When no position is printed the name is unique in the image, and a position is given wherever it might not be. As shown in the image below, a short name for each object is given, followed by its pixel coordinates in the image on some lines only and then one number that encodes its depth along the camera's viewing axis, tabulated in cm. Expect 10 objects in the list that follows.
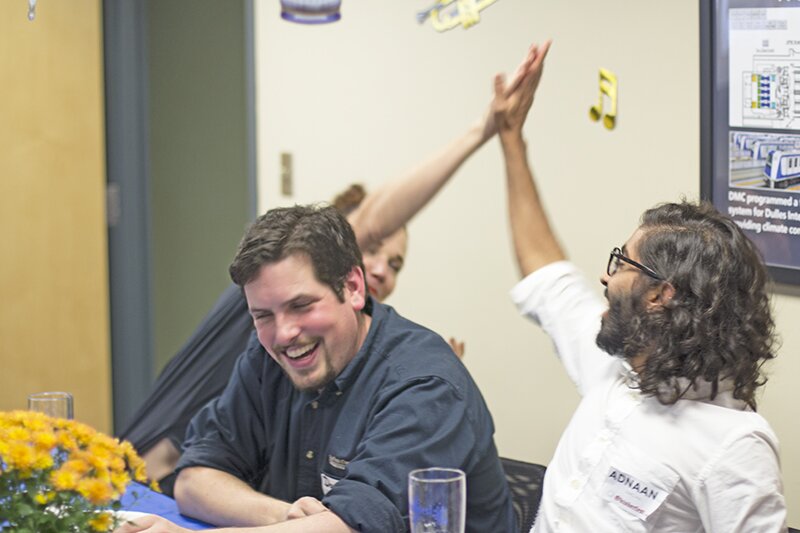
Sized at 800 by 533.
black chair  395
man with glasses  355
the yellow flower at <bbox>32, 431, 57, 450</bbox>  337
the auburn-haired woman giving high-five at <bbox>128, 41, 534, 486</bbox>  426
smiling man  372
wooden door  543
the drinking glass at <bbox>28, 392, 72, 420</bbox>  389
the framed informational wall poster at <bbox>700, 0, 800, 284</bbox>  426
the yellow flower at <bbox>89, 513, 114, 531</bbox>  339
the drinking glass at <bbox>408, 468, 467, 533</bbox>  337
